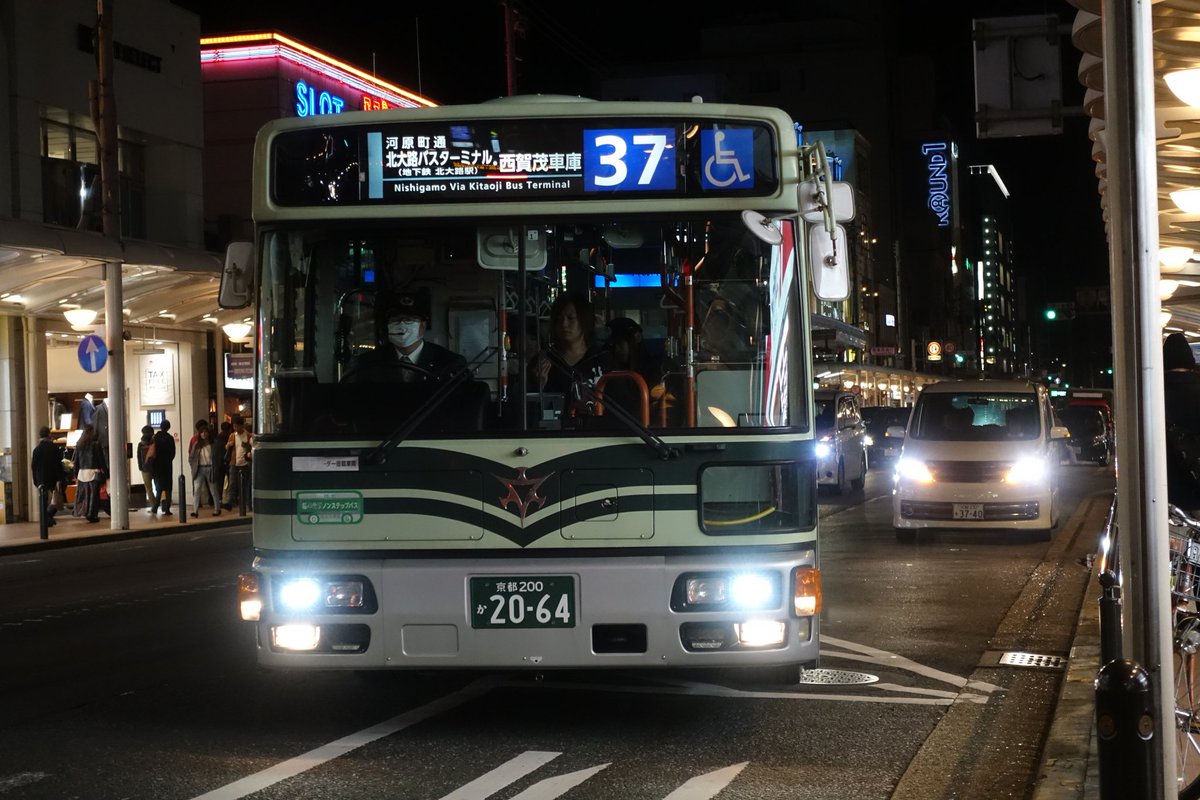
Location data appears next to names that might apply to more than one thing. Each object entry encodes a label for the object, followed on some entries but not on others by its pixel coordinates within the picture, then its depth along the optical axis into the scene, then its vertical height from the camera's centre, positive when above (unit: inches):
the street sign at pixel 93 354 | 1030.4 +30.4
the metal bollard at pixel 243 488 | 1158.3 -75.5
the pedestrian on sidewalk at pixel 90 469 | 1112.8 -53.6
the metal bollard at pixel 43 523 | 937.2 -78.4
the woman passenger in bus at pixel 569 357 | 288.7 +4.9
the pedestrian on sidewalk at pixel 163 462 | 1166.3 -52.4
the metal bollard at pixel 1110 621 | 289.3 -49.8
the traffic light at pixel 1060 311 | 1740.7 +68.0
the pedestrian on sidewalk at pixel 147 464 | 1181.2 -54.2
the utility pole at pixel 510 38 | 1604.3 +376.5
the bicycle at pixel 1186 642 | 220.8 -42.9
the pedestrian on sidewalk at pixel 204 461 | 1184.4 -53.2
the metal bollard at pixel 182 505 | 1069.1 -79.6
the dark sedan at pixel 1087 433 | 1544.0 -73.8
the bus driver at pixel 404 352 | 290.4 +7.0
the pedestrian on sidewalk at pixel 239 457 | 1178.0 -51.2
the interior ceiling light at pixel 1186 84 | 345.1 +65.1
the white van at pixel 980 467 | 721.0 -47.3
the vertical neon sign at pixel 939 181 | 5162.4 +672.8
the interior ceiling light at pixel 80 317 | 1124.5 +61.2
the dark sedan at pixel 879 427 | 1852.0 -68.9
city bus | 284.2 -1.9
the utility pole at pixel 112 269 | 1022.4 +88.0
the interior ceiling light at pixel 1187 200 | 478.0 +53.3
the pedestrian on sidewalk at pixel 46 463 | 1032.2 -44.7
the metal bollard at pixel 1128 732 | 180.4 -44.6
